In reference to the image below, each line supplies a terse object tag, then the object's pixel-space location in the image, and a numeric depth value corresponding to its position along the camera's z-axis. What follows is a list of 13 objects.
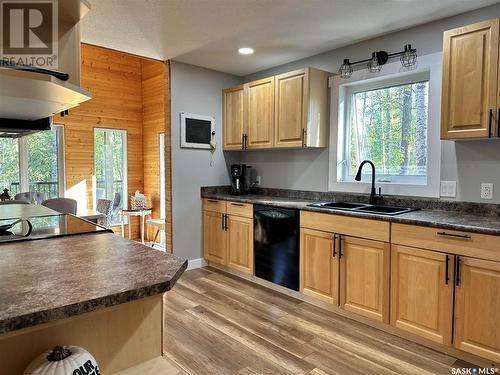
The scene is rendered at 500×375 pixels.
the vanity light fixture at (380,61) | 2.76
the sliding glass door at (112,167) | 5.89
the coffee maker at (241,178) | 4.18
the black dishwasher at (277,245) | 3.15
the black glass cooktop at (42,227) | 1.59
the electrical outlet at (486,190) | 2.47
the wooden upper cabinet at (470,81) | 2.16
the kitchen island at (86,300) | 0.81
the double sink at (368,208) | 2.72
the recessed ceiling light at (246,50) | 3.40
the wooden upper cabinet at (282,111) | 3.33
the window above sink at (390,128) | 2.76
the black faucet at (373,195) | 3.02
